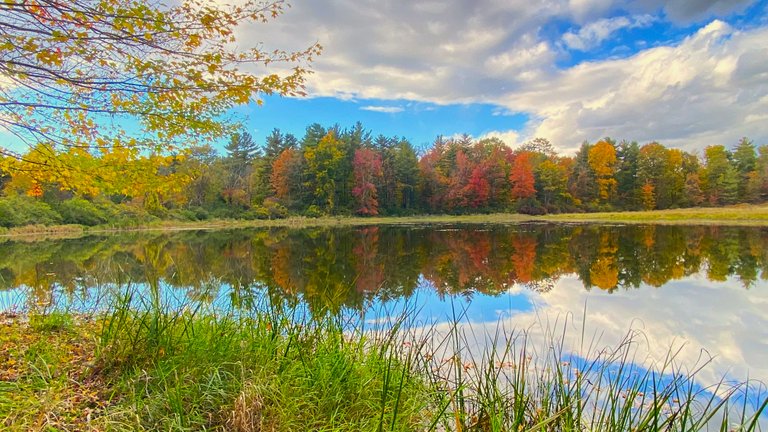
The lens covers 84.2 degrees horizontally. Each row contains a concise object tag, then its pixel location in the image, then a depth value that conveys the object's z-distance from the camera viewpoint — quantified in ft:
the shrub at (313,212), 145.89
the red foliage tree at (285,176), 150.30
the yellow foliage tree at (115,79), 12.07
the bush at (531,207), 167.02
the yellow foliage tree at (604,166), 180.75
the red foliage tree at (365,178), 150.61
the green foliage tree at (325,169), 149.48
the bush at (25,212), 83.51
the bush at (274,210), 144.66
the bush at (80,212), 97.19
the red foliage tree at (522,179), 164.86
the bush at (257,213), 139.21
